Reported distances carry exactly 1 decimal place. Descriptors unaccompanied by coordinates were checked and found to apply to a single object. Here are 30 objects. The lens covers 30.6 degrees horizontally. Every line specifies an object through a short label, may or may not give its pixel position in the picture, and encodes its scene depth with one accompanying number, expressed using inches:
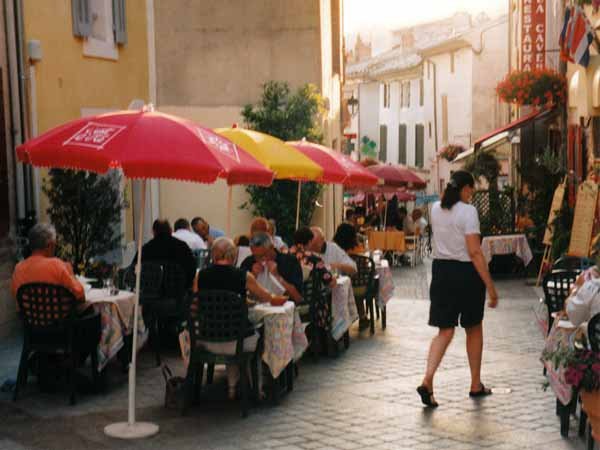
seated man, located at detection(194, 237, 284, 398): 353.4
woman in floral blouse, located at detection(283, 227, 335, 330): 462.0
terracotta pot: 275.9
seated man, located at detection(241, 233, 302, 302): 406.9
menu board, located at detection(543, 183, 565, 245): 749.3
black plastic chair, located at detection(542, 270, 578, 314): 395.5
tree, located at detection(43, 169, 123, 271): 537.6
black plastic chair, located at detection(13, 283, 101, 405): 363.3
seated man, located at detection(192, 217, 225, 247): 622.6
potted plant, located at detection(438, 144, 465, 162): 1768.0
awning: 1013.0
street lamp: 1621.6
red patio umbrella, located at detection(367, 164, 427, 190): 1055.0
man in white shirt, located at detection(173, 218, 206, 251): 587.8
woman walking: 357.7
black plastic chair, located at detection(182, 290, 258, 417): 346.3
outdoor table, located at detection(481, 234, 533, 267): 849.5
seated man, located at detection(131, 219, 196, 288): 478.3
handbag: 361.1
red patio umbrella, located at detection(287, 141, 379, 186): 540.1
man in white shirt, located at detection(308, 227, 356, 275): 511.5
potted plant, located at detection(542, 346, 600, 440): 276.8
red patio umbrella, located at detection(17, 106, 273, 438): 315.3
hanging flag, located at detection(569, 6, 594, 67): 632.4
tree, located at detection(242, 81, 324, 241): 836.2
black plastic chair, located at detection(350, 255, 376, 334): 542.6
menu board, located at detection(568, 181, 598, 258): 629.3
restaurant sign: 996.6
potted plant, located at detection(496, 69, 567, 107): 903.1
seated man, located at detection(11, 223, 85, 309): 366.9
